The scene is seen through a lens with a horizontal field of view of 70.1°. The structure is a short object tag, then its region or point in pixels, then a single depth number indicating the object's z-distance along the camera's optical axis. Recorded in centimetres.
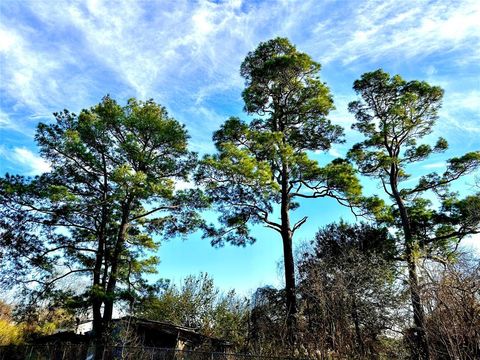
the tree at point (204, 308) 2048
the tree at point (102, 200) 1268
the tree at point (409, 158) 1492
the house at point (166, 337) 1700
